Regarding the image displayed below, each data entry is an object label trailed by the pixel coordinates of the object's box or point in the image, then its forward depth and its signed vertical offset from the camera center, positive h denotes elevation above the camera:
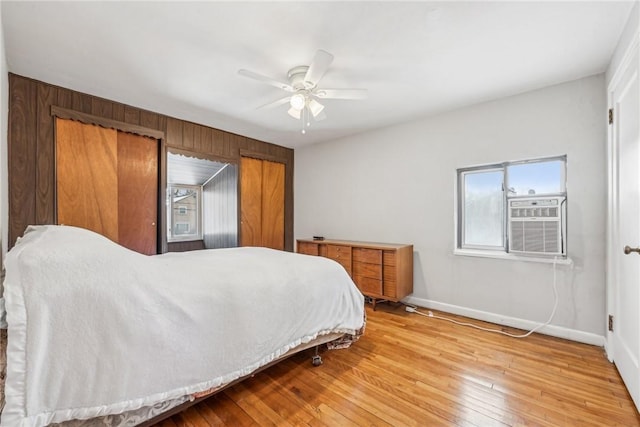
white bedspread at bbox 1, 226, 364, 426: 0.96 -0.50
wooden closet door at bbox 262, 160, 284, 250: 4.47 +0.16
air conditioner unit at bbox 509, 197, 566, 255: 2.43 -0.09
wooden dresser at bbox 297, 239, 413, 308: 3.13 -0.63
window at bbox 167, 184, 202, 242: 5.01 +0.02
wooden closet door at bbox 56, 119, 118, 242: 2.57 +0.36
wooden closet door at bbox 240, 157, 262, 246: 4.14 +0.20
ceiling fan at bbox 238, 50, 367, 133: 1.90 +1.02
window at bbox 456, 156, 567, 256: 2.47 +0.09
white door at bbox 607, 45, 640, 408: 1.60 -0.06
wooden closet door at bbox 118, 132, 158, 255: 2.96 +0.24
